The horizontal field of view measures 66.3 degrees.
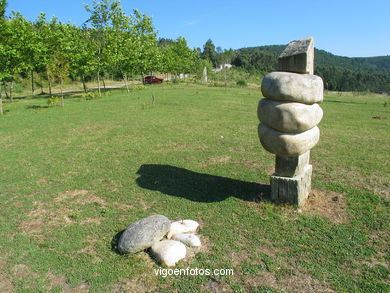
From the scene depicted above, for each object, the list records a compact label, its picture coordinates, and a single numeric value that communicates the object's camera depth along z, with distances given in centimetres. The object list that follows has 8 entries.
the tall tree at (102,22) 3191
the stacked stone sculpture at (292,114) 526
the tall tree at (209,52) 9312
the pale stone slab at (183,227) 528
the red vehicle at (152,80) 5084
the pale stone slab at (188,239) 497
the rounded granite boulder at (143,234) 477
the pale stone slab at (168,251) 455
